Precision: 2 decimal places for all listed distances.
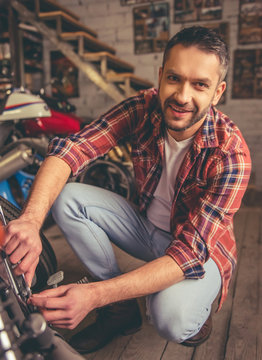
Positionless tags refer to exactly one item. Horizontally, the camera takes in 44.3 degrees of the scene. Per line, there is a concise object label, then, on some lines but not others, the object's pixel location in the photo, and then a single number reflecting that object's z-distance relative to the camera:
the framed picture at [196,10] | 3.51
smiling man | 0.82
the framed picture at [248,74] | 3.50
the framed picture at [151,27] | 3.69
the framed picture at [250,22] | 3.40
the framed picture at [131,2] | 3.71
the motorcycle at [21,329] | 0.45
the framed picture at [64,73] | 4.07
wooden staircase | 3.03
